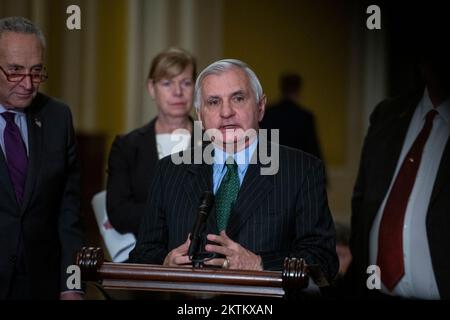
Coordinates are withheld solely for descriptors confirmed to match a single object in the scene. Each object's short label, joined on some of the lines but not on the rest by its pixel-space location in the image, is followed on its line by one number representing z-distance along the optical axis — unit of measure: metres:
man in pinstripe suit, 5.18
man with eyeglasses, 5.68
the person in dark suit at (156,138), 6.89
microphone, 4.62
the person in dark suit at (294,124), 12.50
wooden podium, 4.43
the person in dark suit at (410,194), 6.21
